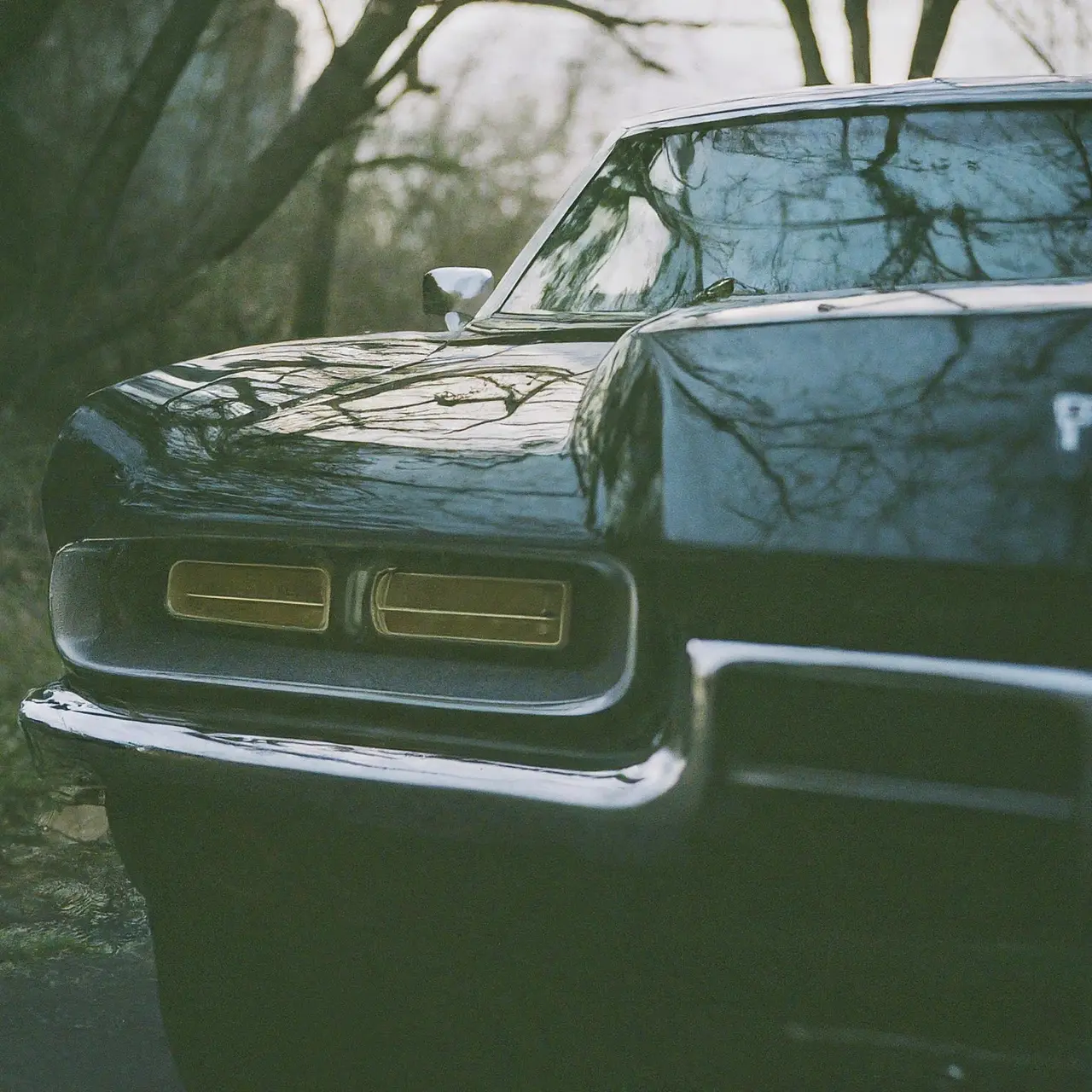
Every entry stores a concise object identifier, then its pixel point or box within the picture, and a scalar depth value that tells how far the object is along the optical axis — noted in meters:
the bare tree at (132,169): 7.37
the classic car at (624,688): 1.41
